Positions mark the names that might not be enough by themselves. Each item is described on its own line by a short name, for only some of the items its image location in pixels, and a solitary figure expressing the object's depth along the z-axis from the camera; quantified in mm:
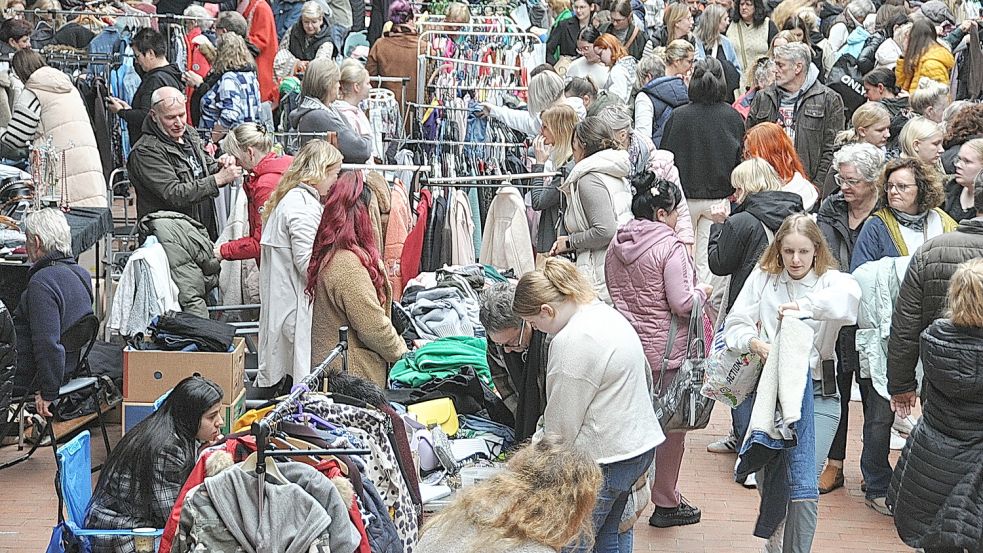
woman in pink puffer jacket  11477
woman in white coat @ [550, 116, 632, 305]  13273
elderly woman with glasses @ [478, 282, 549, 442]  10898
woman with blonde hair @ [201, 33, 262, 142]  19187
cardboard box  12484
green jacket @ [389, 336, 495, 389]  12930
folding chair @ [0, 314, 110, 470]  13117
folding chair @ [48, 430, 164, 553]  9383
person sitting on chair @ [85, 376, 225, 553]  9531
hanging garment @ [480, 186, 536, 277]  16453
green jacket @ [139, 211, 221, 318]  14008
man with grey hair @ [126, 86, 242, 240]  15125
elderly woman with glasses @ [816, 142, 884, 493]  12562
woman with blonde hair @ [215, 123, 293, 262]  14508
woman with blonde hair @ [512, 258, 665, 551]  9055
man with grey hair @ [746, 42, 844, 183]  17625
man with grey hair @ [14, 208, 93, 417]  12922
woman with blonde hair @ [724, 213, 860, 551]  10219
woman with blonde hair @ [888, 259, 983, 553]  9766
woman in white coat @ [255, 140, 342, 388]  12641
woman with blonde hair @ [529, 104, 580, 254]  15297
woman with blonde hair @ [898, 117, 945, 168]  14641
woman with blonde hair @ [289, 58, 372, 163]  16016
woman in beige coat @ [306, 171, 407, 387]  11727
